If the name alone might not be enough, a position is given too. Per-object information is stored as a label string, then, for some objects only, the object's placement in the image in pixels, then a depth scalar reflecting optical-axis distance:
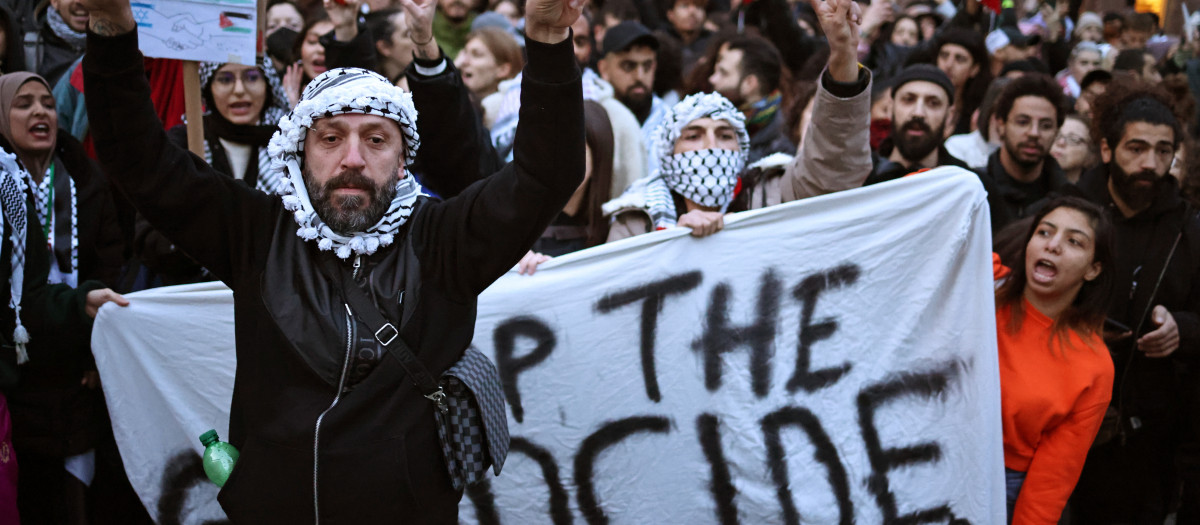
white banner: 3.50
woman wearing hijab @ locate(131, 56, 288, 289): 4.14
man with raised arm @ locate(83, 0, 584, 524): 2.21
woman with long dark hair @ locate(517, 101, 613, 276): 4.14
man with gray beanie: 4.64
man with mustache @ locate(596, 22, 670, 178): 6.19
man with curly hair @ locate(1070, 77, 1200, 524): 4.11
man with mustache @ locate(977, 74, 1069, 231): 4.79
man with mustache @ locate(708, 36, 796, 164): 5.55
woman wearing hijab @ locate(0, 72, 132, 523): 3.63
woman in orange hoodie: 3.51
